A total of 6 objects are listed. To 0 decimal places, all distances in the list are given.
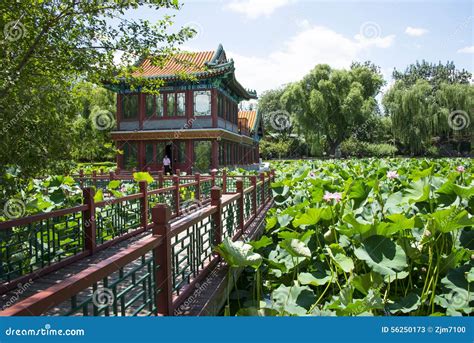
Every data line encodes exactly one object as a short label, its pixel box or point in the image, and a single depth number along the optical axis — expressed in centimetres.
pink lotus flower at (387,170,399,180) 465
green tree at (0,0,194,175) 351
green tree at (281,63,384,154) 2873
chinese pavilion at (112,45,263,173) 1741
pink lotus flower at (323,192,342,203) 361
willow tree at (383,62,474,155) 2748
